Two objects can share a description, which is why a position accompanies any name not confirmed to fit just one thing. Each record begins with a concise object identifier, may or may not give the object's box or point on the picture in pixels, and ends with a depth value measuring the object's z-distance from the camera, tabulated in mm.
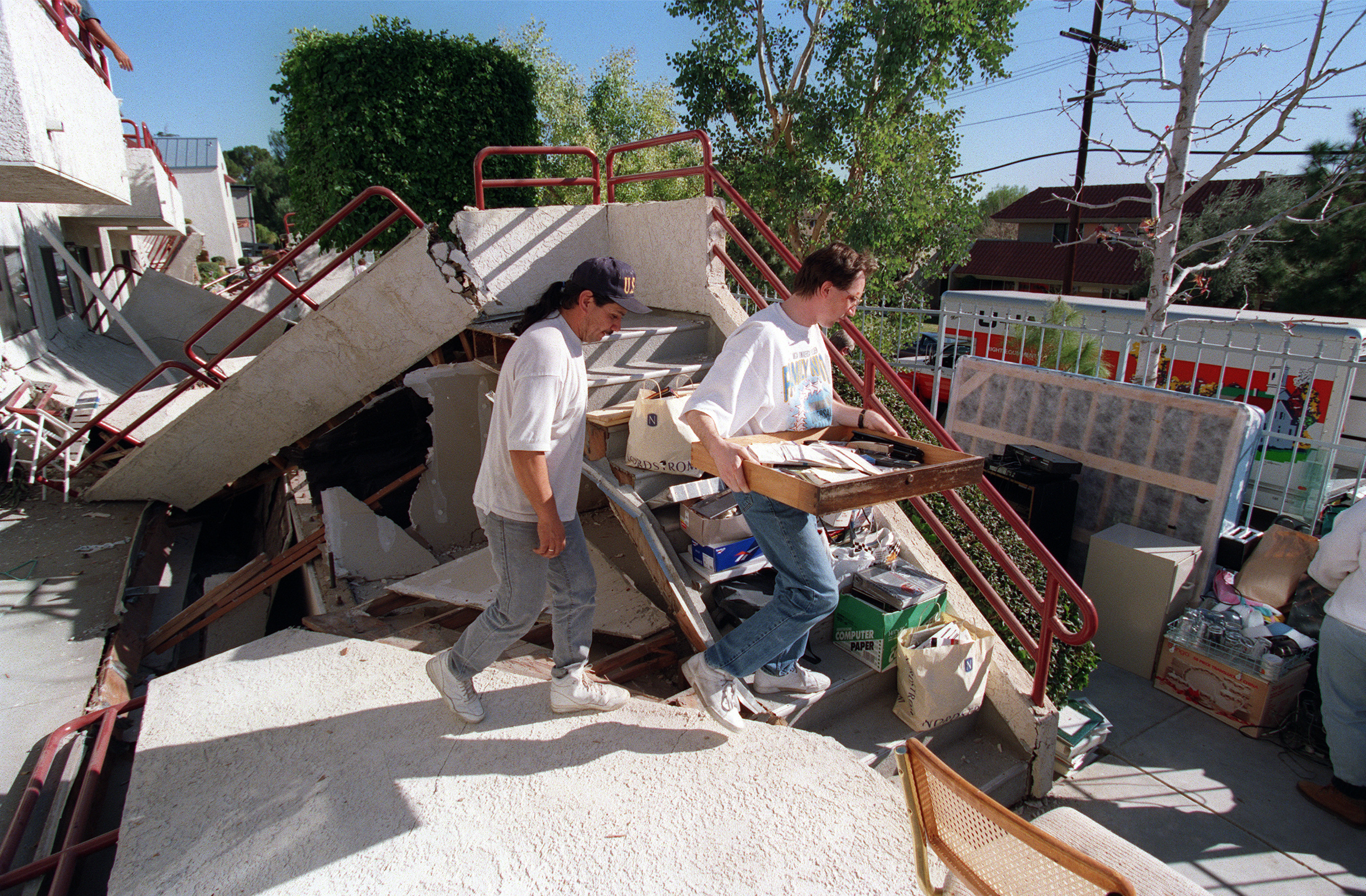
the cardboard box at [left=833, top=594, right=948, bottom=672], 3456
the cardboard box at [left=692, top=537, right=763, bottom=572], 3557
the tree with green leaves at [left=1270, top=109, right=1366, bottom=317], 16656
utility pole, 11328
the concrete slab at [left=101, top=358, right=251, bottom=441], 7141
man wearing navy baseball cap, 2533
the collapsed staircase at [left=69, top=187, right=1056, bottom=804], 3455
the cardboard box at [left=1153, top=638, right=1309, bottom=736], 4176
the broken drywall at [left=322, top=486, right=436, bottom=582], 5238
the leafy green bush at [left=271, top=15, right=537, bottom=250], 9148
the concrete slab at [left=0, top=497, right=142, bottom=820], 3615
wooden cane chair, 1489
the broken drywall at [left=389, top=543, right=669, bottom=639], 3865
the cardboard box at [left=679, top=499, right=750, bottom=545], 3588
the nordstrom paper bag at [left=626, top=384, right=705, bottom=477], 3854
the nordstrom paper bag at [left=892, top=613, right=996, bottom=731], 3307
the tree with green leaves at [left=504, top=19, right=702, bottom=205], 17703
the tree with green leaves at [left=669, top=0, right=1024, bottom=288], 9336
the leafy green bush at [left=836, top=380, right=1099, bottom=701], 3777
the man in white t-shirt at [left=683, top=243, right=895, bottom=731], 2590
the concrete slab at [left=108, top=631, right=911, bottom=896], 2316
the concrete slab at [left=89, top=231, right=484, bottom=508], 5082
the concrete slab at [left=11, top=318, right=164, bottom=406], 8766
